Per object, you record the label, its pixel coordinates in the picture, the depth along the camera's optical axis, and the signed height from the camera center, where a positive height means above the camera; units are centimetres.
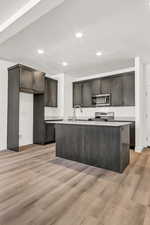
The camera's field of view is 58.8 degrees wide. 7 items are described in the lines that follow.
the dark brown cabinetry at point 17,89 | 416 +78
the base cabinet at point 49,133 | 503 -78
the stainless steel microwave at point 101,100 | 543 +53
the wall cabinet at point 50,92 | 539 +86
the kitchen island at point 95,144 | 267 -72
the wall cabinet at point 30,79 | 424 +114
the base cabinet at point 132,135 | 435 -75
